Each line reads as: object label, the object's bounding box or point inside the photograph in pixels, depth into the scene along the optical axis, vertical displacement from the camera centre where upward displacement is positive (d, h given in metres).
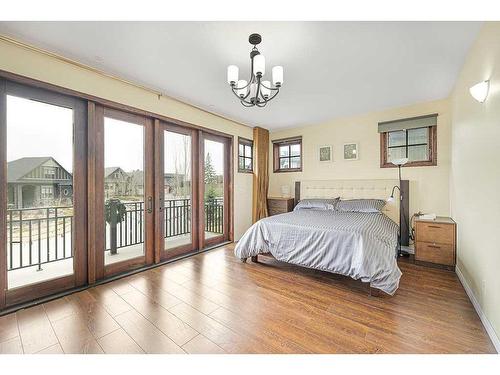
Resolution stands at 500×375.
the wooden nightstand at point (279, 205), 4.82 -0.46
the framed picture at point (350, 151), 4.25 +0.65
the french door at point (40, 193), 2.05 -0.08
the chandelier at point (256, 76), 1.85 +1.00
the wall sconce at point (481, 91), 1.77 +0.77
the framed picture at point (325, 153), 4.55 +0.65
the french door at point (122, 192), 2.66 -0.10
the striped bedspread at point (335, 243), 2.25 -0.70
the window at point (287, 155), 5.07 +0.72
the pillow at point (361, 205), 3.64 -0.36
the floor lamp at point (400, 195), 3.33 -0.18
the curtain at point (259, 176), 4.88 +0.20
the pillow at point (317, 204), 4.04 -0.37
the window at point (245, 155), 4.75 +0.66
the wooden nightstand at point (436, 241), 2.93 -0.79
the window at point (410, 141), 3.56 +0.74
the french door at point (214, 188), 3.92 -0.06
